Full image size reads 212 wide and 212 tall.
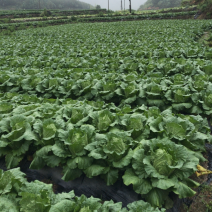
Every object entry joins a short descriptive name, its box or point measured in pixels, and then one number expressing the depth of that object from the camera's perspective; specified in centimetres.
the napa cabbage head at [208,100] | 412
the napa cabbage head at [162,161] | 245
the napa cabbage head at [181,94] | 437
